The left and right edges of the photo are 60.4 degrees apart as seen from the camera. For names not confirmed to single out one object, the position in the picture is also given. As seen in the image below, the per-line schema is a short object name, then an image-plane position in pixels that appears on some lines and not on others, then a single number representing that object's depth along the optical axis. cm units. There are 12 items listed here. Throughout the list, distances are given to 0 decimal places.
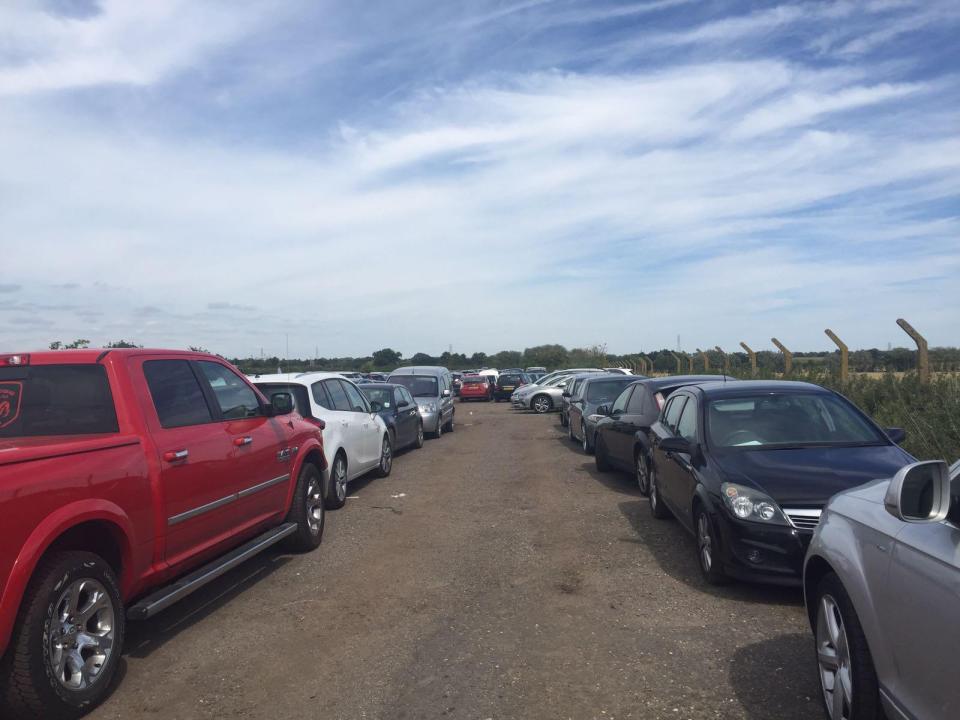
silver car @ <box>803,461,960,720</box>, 293
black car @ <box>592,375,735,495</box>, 1035
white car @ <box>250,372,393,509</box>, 990
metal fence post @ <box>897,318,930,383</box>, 1205
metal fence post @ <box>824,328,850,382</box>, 1505
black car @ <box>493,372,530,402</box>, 4022
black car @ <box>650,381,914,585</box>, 594
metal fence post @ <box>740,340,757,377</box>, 2071
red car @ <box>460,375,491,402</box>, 4128
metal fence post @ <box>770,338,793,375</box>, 1787
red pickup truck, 393
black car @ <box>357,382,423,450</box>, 1469
